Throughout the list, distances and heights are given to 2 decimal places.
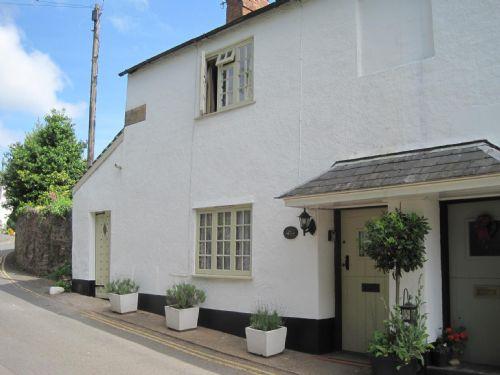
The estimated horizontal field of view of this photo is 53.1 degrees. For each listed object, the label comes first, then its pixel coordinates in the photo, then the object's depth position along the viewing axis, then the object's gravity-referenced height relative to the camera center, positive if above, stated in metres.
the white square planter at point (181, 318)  9.82 -1.61
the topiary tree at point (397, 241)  6.33 -0.04
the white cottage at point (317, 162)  6.89 +1.31
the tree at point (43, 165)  22.77 +3.25
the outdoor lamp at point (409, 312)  6.37 -0.95
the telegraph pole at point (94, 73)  18.43 +6.06
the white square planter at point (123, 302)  11.50 -1.53
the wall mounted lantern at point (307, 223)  8.27 +0.24
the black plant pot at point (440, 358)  6.55 -1.57
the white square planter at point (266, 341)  7.98 -1.68
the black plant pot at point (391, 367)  6.11 -1.58
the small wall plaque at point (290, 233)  8.68 +0.07
